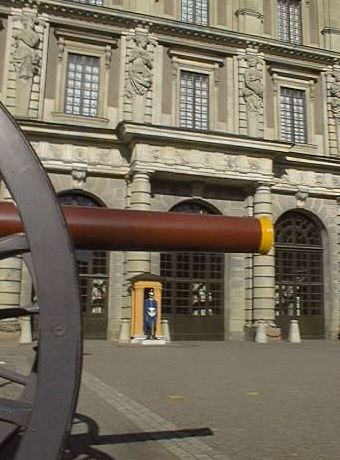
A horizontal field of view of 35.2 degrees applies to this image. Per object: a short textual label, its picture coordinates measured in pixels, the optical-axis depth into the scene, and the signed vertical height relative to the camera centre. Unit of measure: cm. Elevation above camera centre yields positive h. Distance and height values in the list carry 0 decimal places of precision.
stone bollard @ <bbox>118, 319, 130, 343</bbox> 1921 -31
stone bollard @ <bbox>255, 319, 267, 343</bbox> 2010 -21
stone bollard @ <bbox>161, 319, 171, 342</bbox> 1967 -21
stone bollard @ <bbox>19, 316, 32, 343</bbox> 1812 -33
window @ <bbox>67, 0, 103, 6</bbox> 2269 +1354
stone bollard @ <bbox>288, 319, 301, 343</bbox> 2054 -22
